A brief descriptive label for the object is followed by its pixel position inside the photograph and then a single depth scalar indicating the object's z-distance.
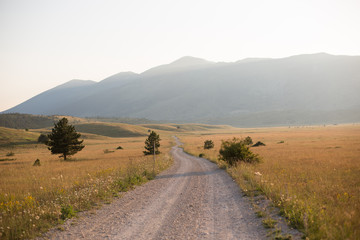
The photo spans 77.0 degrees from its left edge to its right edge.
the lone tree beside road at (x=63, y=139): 36.84
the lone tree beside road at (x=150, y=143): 42.18
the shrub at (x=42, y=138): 75.19
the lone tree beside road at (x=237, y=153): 22.23
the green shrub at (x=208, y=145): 53.61
